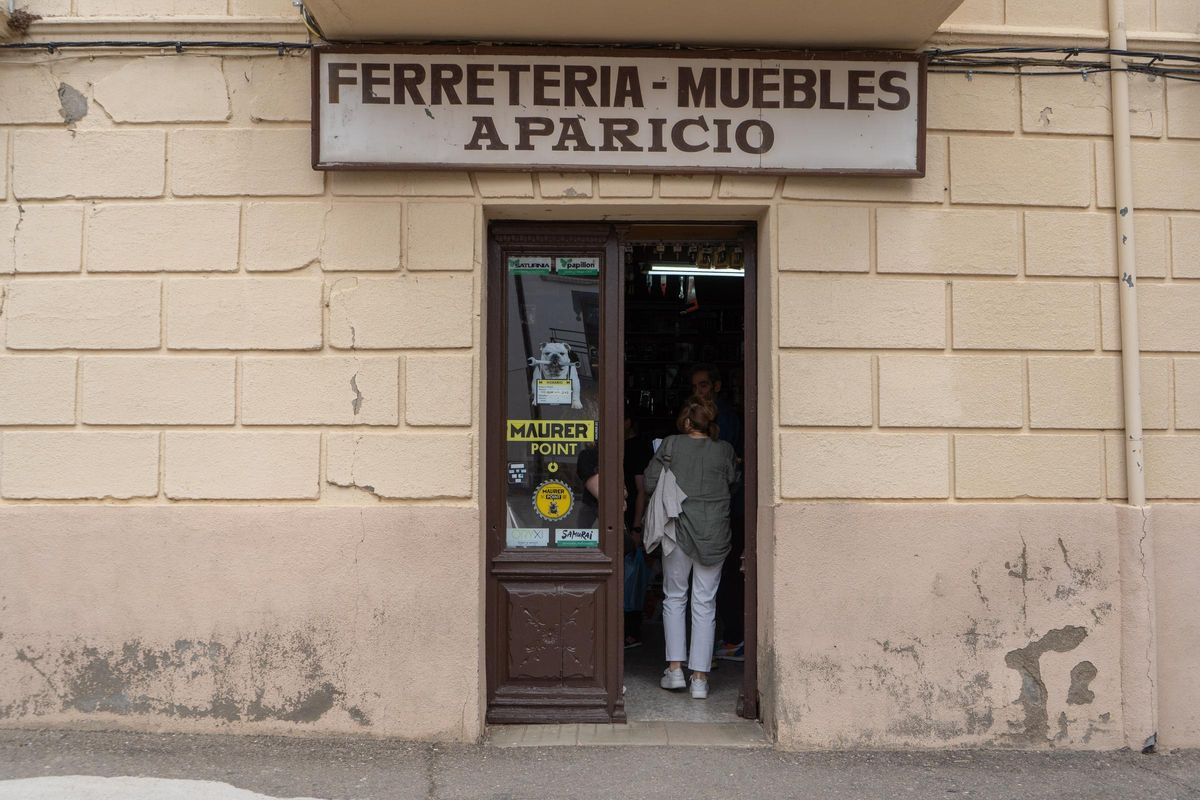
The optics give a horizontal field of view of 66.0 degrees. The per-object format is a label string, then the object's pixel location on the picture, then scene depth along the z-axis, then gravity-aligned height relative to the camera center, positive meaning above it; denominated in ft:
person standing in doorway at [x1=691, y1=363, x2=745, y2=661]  20.06 -2.99
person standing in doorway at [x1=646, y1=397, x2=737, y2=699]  17.61 -1.77
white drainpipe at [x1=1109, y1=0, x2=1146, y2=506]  15.39 +2.94
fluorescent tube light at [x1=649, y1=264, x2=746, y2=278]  18.39 +3.72
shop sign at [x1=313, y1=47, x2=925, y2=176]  15.28 +5.54
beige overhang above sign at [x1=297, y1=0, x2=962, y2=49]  14.20 +6.71
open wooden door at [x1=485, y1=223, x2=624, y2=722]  16.48 -0.55
